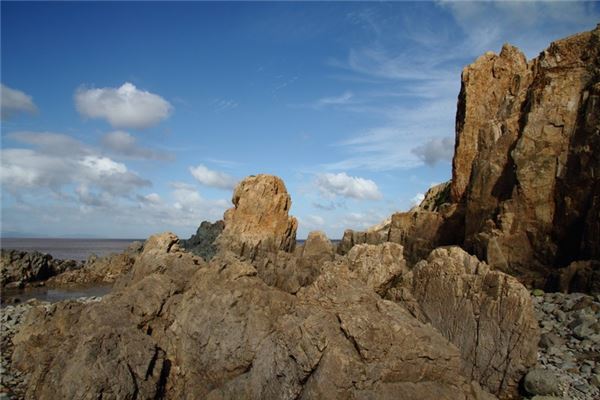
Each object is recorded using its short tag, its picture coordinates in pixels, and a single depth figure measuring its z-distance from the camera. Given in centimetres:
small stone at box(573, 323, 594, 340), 1739
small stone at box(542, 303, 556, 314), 2079
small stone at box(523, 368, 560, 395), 1304
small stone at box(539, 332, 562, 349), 1710
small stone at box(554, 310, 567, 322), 1942
